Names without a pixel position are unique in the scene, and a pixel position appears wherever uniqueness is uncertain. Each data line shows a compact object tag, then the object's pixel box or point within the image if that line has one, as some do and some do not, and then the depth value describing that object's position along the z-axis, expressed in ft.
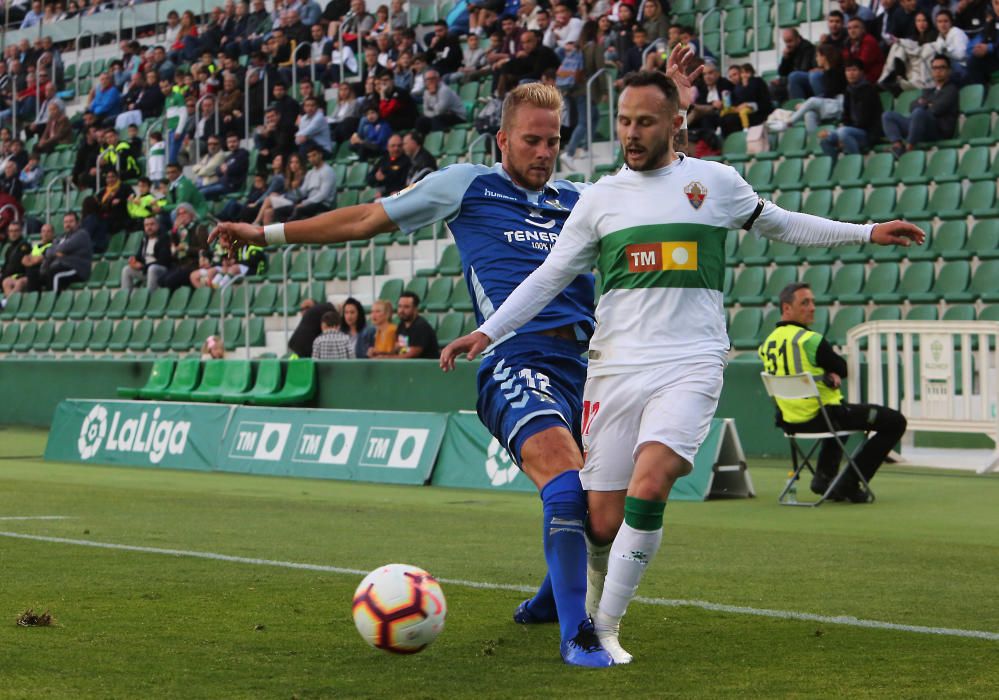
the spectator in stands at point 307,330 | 67.56
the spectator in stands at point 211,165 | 93.25
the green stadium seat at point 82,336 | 89.04
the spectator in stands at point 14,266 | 95.96
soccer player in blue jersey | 19.70
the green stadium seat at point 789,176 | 65.21
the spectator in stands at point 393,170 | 76.43
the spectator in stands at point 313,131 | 84.94
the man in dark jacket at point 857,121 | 63.52
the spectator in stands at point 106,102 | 108.06
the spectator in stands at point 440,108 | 80.59
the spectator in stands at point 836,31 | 65.05
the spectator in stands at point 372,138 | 82.02
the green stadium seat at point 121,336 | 86.99
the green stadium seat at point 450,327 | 68.39
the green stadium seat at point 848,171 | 63.46
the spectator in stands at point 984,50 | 62.54
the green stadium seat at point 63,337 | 90.22
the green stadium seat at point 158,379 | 73.15
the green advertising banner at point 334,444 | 49.80
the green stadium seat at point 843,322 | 57.00
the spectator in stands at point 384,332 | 63.41
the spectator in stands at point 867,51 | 64.44
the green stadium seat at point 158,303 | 85.92
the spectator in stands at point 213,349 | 74.79
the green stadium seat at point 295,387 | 66.03
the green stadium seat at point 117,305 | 88.69
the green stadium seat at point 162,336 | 84.07
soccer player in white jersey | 18.21
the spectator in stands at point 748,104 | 69.21
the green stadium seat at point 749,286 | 62.18
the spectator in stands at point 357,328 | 65.00
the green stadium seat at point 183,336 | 82.53
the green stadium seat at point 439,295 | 71.65
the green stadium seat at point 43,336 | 91.04
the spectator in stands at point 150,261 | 87.51
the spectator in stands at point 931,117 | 61.98
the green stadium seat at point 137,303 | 87.40
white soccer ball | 18.57
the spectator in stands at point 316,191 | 78.33
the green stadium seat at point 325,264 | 80.89
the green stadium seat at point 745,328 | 59.67
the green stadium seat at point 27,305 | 93.71
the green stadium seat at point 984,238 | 57.62
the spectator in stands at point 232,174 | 90.17
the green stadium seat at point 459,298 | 70.49
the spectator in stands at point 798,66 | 67.97
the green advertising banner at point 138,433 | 56.49
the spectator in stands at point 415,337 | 62.23
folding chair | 40.88
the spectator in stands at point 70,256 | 93.25
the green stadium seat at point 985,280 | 55.88
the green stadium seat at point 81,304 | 90.74
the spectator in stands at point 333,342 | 65.57
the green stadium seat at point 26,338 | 92.12
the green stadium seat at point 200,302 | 83.35
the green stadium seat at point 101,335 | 88.12
